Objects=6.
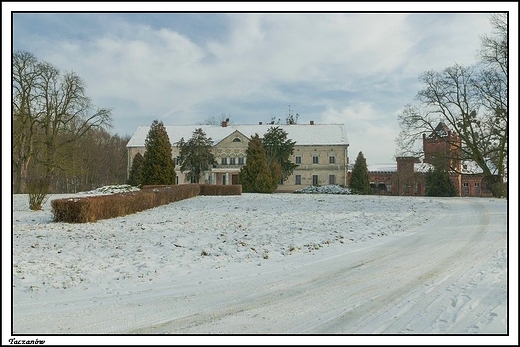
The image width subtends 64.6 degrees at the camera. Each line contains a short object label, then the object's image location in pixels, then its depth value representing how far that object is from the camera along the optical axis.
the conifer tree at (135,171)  41.89
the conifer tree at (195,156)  48.19
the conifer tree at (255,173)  37.66
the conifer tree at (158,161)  33.84
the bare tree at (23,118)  31.84
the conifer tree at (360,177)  43.69
